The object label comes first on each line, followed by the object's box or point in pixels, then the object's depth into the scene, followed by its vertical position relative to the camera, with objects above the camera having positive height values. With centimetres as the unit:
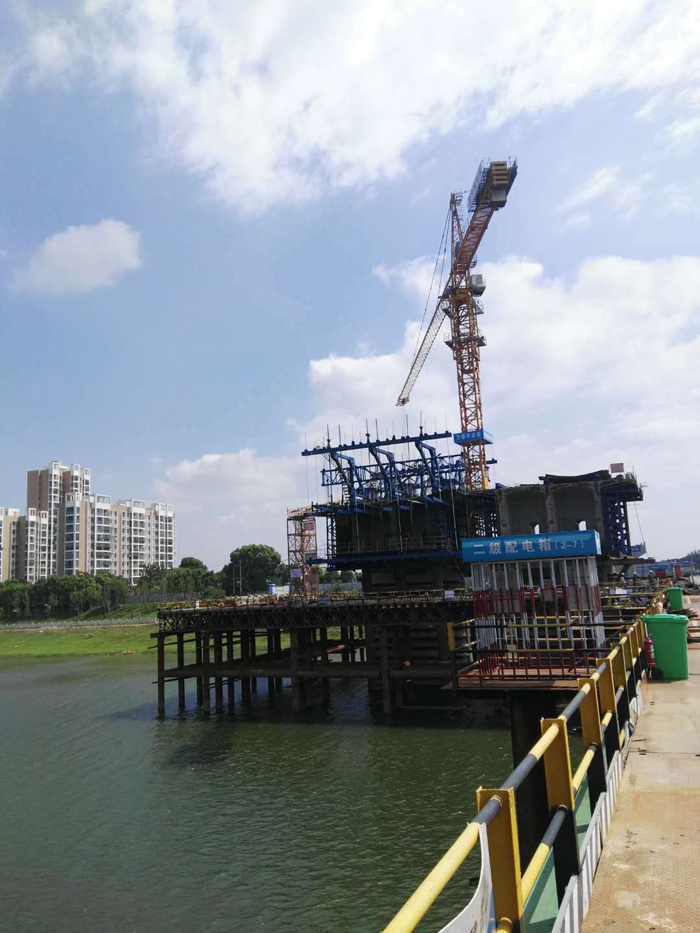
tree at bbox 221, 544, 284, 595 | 15525 +282
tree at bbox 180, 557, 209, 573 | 17719 +536
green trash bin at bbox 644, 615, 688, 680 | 1454 -198
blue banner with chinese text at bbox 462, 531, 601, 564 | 1805 +50
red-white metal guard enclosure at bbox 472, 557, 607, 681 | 1728 -116
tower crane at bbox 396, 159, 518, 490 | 7738 +3760
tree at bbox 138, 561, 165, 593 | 15170 +165
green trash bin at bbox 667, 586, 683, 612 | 3016 -202
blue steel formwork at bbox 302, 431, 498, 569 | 5103 +535
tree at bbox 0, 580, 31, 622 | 13675 -193
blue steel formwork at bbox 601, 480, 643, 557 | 5022 +336
